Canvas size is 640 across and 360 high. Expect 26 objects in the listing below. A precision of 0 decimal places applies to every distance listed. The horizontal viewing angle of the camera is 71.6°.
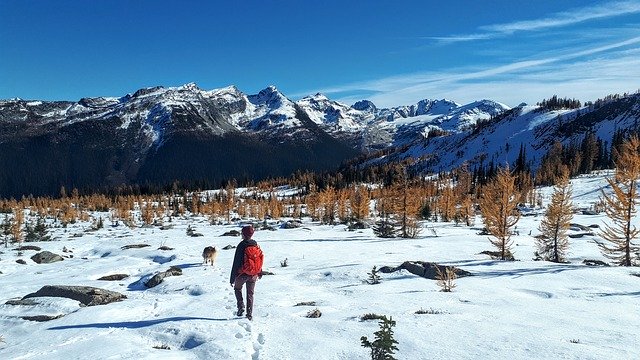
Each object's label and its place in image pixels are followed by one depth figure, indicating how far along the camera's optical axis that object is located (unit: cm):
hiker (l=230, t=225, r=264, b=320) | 1235
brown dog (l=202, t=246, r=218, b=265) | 2500
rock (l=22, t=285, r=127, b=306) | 1541
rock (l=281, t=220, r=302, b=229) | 6385
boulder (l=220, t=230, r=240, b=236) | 5179
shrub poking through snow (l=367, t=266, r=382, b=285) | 1774
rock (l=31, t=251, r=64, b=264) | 3212
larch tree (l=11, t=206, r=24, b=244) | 4967
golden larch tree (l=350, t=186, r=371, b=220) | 7762
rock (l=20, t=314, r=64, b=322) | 1328
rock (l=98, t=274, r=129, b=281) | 2166
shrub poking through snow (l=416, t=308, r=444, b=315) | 1187
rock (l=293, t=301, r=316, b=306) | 1409
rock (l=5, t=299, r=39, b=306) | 1506
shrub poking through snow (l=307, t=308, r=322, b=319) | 1206
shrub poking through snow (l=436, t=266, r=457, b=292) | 1553
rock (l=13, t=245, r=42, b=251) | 4086
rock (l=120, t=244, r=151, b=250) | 3774
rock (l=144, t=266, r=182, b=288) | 1935
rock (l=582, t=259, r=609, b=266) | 2508
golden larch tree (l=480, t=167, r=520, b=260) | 2877
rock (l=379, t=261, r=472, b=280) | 1948
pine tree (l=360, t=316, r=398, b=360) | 738
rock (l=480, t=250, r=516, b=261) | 2805
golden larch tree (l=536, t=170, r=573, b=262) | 3006
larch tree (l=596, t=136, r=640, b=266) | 2514
